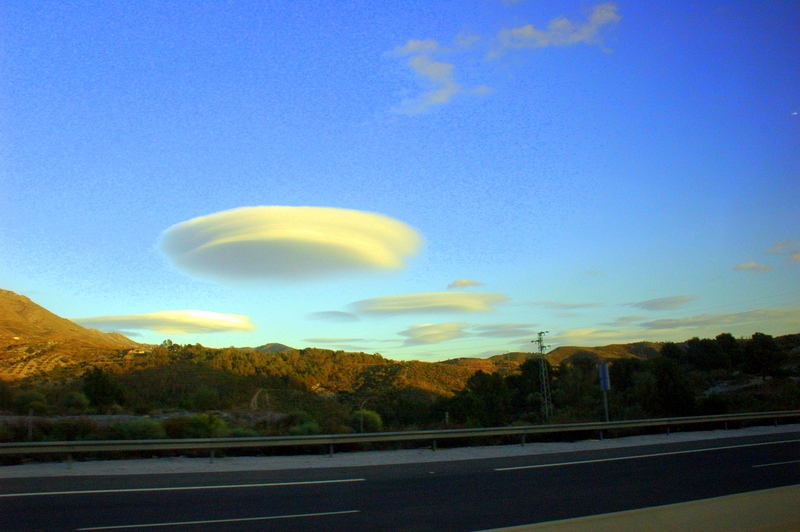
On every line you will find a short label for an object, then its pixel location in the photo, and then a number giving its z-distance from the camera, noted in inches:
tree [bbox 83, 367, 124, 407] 1460.4
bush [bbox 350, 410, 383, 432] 974.9
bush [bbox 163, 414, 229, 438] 750.5
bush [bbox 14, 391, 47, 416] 1072.8
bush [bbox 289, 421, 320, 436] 796.6
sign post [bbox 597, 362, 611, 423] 890.1
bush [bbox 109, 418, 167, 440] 705.0
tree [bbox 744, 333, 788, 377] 2588.6
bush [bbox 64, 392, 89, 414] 1183.4
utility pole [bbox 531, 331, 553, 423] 2082.4
